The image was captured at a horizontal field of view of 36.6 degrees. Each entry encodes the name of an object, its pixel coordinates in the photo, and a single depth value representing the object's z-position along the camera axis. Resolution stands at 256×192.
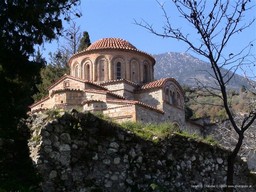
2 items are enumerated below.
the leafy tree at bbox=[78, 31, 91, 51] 31.33
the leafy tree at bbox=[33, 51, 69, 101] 28.76
